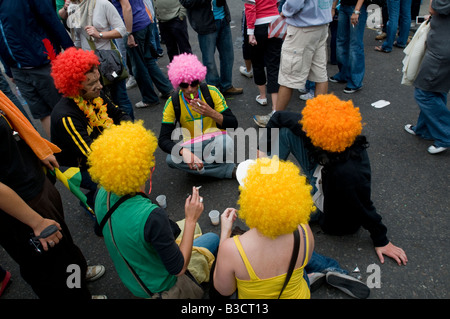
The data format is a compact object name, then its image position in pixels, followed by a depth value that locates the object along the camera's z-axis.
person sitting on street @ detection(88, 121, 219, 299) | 1.70
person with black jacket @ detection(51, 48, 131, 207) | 2.53
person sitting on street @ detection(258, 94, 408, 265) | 2.17
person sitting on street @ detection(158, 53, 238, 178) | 2.99
